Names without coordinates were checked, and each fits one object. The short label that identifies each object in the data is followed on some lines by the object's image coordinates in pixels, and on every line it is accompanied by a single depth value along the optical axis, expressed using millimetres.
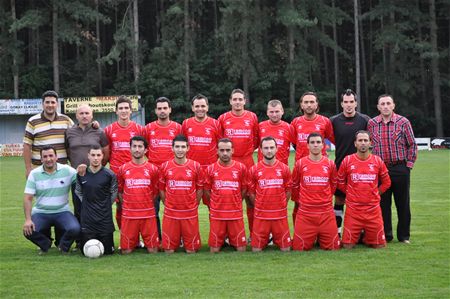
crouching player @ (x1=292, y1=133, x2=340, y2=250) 9617
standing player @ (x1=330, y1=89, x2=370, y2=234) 10178
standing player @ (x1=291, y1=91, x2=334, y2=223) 10258
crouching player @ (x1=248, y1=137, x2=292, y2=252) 9617
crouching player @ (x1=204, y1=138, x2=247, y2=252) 9625
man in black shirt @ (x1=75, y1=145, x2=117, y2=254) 9516
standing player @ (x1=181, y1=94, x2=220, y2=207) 10359
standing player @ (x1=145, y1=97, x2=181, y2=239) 10242
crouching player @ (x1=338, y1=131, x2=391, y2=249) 9711
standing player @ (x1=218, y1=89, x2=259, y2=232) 10391
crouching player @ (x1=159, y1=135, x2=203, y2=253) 9609
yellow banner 40531
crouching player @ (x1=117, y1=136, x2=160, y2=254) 9625
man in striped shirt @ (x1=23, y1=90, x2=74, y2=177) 10070
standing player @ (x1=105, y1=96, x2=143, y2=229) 10234
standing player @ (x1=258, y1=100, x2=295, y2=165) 10391
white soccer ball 9281
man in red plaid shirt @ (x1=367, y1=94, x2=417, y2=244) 10109
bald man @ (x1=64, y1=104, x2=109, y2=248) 9945
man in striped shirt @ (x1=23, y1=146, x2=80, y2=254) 9594
